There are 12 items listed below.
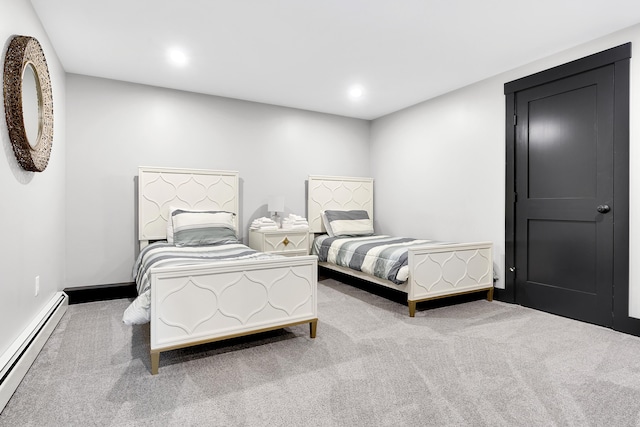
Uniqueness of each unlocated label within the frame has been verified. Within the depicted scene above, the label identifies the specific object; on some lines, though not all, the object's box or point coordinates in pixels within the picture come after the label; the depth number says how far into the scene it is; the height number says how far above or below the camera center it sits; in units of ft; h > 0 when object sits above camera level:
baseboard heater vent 5.90 -2.76
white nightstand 14.01 -1.22
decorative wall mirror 6.72 +2.36
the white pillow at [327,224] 16.47 -0.60
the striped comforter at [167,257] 7.13 -1.25
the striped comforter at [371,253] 11.08 -1.54
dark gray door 9.70 +0.47
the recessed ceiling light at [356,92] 13.87 +4.92
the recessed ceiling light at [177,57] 10.67 +4.86
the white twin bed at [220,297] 7.06 -1.90
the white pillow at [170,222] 12.66 -0.39
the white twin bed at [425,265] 10.71 -1.83
